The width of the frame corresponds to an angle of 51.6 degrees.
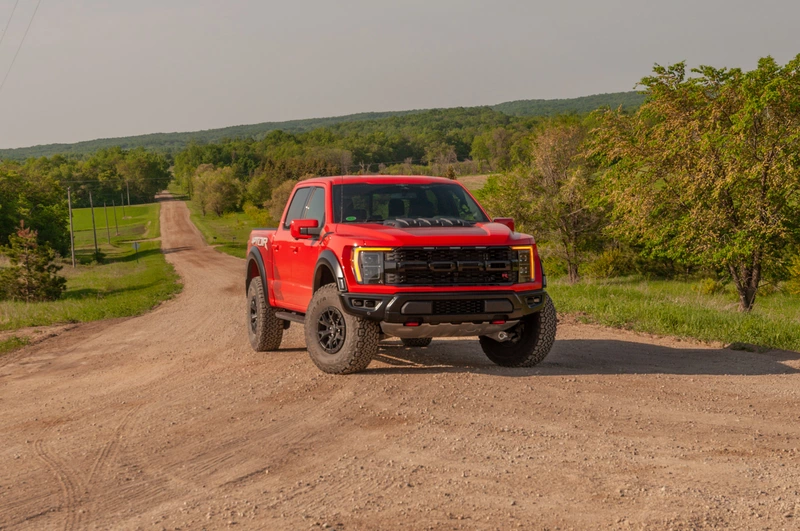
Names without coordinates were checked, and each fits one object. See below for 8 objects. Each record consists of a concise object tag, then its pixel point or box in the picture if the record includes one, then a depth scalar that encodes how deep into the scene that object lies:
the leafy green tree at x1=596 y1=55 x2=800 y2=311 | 29.89
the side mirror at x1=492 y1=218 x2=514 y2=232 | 9.63
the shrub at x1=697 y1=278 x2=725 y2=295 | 46.94
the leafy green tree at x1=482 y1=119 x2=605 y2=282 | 46.31
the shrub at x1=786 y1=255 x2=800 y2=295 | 43.08
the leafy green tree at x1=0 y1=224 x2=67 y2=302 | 39.47
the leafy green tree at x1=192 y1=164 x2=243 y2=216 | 133.88
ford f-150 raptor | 8.70
